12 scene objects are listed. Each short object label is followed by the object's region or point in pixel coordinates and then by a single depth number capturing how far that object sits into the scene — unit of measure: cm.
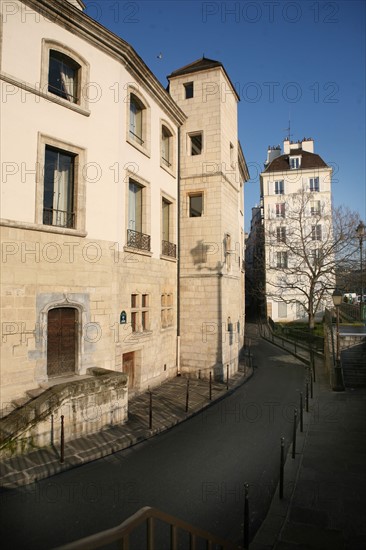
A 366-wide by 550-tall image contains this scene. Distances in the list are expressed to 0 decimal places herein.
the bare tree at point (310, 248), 2831
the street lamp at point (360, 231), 1854
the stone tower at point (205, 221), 1617
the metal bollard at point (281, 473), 642
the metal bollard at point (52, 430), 804
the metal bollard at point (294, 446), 822
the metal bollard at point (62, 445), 753
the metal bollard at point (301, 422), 988
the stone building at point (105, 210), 915
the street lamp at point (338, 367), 1440
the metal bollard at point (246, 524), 500
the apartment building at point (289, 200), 3856
